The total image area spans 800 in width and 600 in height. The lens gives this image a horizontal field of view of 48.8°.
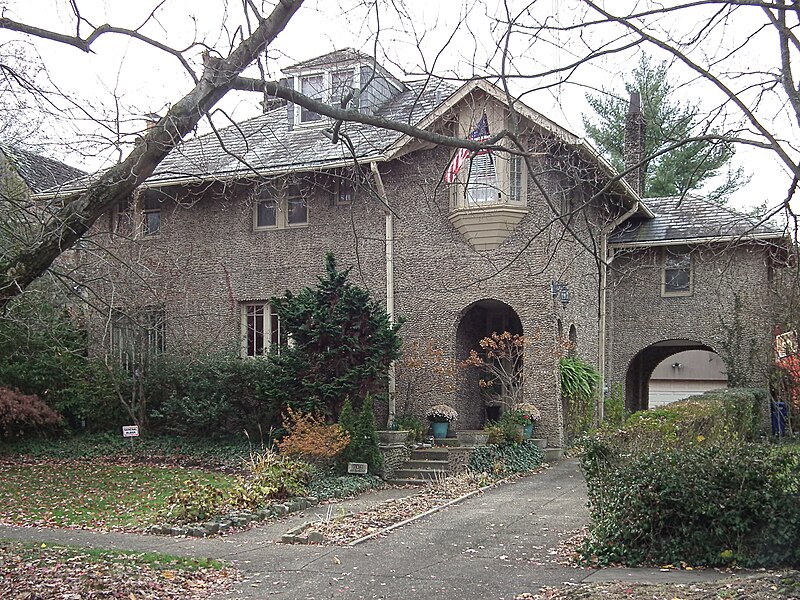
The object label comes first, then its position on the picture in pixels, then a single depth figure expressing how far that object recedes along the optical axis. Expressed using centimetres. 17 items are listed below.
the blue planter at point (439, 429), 1898
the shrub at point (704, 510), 884
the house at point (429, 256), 1894
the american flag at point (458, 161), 1486
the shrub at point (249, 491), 1264
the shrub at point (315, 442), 1588
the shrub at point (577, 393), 1944
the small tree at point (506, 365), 1858
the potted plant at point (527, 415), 1827
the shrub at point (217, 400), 1945
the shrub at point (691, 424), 1120
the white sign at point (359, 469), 1614
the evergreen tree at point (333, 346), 1748
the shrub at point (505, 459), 1670
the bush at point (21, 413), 1969
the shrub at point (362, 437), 1630
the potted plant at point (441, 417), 1884
